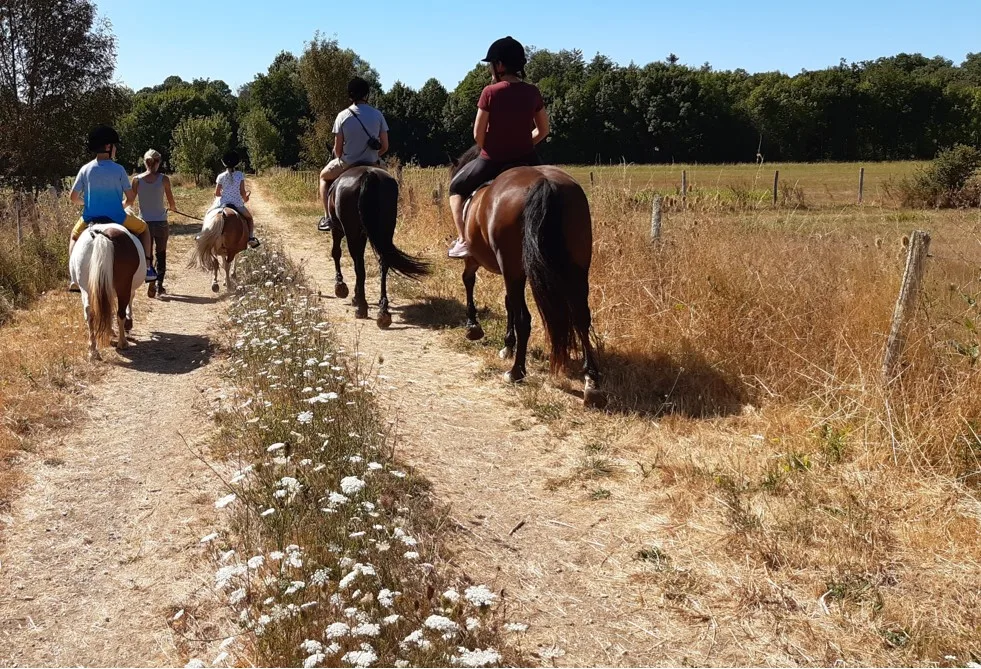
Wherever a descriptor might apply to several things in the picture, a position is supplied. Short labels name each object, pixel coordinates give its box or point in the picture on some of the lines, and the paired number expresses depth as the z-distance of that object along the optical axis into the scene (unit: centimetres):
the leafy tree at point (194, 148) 4550
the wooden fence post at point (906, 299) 475
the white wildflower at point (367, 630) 249
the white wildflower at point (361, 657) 237
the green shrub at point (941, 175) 2466
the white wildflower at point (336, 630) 251
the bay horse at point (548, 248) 549
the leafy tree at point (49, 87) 2005
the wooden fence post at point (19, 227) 1155
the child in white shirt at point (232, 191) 1056
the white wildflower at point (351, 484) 327
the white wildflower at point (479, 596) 272
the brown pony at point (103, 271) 684
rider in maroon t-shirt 650
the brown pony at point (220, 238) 1003
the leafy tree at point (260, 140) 5225
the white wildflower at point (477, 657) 241
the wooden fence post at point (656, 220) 797
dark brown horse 872
